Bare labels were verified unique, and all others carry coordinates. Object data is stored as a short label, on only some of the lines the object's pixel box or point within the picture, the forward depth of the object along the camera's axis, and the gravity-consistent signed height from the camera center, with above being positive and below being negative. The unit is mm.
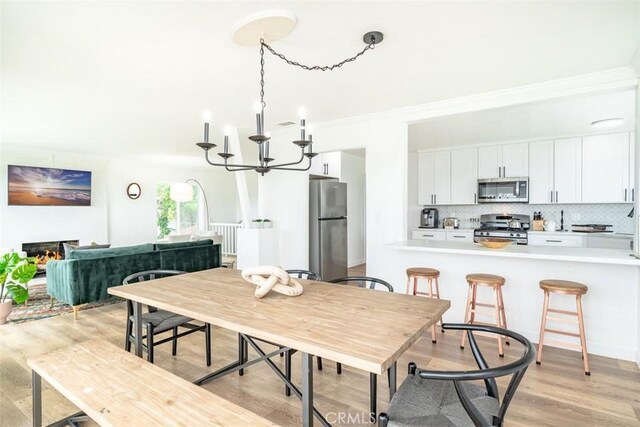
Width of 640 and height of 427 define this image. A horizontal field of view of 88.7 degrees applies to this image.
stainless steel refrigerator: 5090 -349
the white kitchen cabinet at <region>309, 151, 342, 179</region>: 6656 +885
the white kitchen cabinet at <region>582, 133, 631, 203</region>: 4602 +520
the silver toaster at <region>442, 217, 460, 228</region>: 6073 -313
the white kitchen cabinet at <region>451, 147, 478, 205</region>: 5684 +531
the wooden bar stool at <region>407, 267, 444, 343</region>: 3152 -678
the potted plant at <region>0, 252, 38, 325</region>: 3613 -748
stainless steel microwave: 5227 +254
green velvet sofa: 3752 -719
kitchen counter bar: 2570 -420
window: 8617 -139
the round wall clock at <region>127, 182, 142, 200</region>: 7758 +464
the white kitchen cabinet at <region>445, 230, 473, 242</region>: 5551 -504
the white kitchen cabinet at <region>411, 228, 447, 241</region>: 5801 -502
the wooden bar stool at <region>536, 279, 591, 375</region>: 2553 -838
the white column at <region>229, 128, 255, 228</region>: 4691 +315
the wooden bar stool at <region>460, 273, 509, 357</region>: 2889 -871
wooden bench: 1237 -787
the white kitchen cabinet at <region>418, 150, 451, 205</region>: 5953 +532
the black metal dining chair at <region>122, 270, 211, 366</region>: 2252 -840
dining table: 1250 -522
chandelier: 1919 +535
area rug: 3951 -1290
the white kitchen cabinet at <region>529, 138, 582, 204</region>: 4902 +525
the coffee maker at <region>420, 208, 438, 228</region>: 6273 -224
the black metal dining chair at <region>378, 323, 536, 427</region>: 1108 -792
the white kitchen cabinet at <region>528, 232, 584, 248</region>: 4711 -518
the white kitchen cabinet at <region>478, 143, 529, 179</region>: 5266 +745
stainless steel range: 5188 -366
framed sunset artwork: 5941 +463
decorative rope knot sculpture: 1879 -436
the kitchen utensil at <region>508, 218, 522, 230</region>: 5470 -297
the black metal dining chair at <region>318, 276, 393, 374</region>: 2244 -532
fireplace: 6055 -772
